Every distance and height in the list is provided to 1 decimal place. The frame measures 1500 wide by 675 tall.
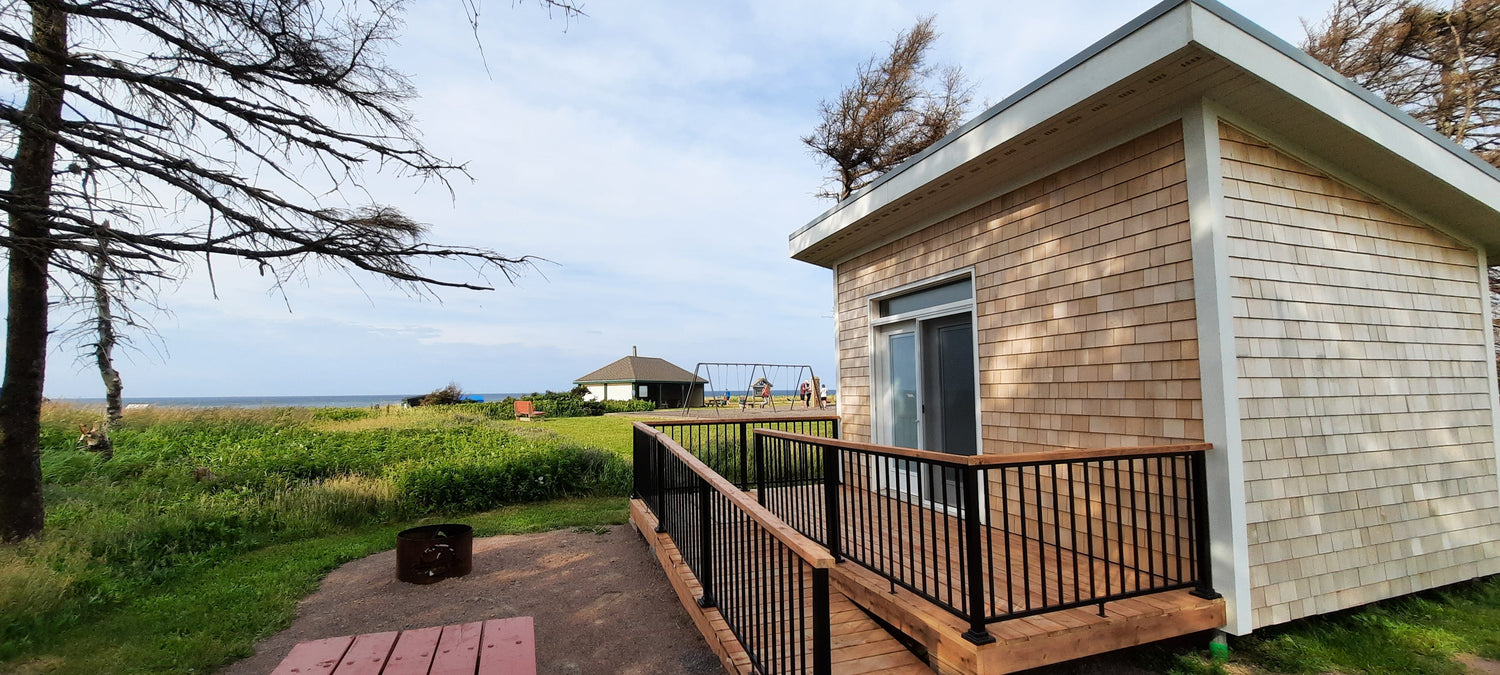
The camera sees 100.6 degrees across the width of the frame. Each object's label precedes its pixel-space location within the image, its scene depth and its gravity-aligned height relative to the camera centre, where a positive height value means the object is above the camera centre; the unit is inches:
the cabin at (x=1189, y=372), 111.1 -0.4
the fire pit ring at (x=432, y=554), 182.4 -49.8
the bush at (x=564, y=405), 995.9 -35.0
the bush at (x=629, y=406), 1112.7 -45.4
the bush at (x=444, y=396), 887.1 -14.7
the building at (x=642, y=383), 1401.3 -1.7
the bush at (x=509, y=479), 291.1 -47.5
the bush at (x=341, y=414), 627.2 -27.9
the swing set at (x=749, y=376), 722.2 +4.0
